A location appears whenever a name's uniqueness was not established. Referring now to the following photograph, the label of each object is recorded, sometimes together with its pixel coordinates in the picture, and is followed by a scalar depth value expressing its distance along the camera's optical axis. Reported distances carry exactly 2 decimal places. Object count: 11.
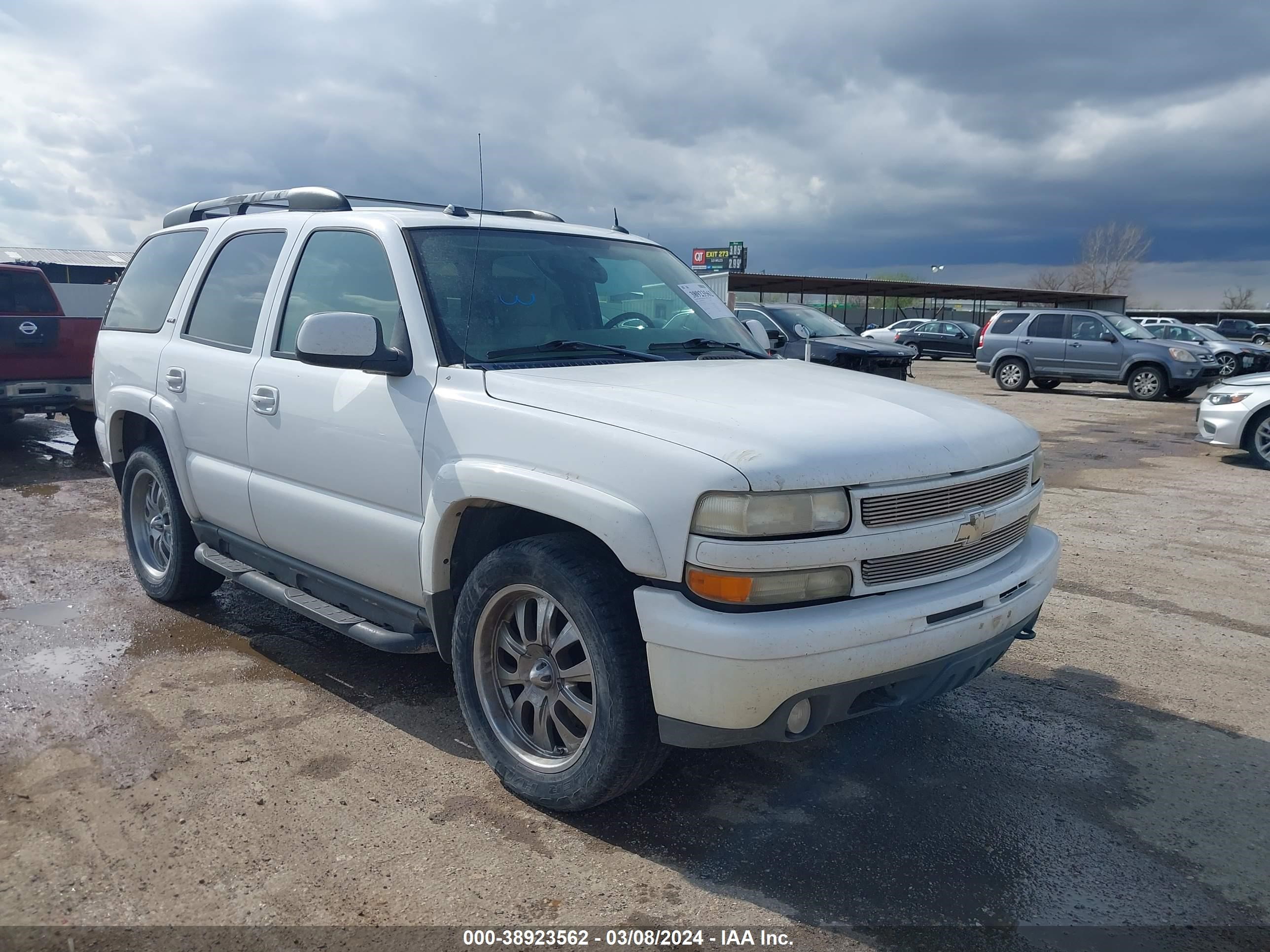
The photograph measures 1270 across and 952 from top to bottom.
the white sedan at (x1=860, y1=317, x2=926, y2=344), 34.53
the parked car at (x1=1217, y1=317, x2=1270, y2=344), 41.22
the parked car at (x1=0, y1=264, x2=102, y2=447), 9.52
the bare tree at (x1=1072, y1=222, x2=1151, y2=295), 77.62
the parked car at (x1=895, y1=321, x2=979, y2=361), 35.16
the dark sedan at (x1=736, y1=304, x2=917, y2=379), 13.27
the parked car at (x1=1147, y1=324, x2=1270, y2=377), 22.45
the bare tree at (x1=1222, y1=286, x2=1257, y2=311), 88.38
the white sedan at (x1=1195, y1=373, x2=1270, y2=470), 10.36
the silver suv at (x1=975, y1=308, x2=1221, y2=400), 18.88
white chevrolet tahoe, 2.56
